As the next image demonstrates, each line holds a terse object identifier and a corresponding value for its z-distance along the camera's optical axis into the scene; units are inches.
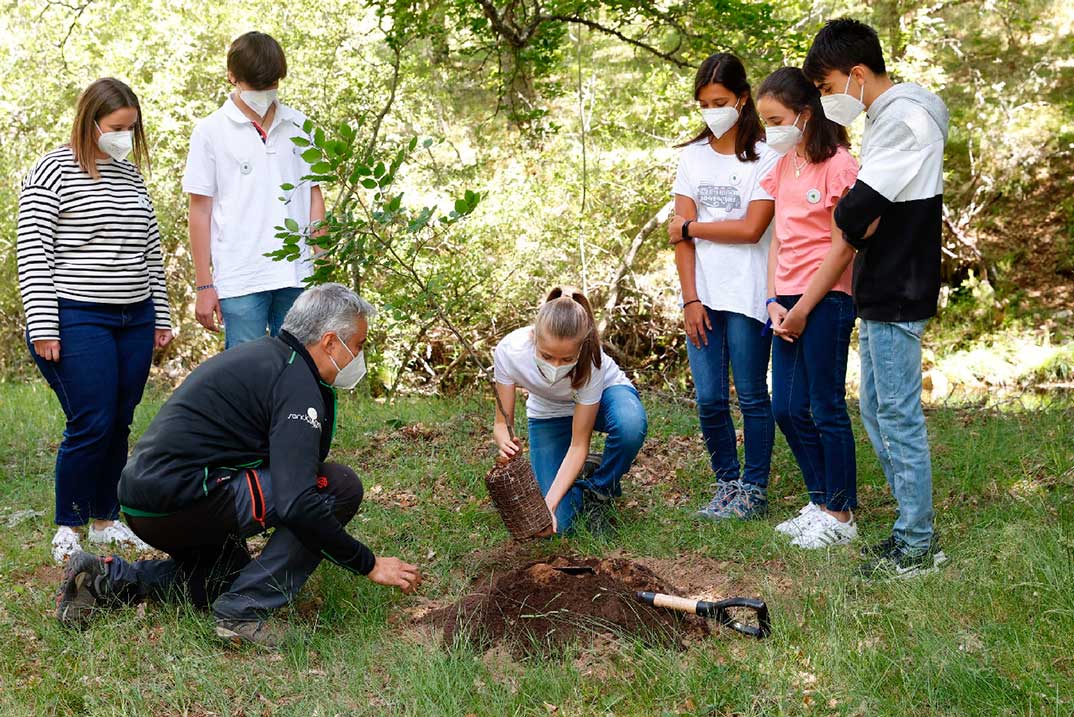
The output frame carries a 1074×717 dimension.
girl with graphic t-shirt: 191.3
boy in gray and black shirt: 149.3
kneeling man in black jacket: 144.3
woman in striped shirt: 182.4
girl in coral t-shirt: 175.5
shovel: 136.8
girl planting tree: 175.6
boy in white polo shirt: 199.2
